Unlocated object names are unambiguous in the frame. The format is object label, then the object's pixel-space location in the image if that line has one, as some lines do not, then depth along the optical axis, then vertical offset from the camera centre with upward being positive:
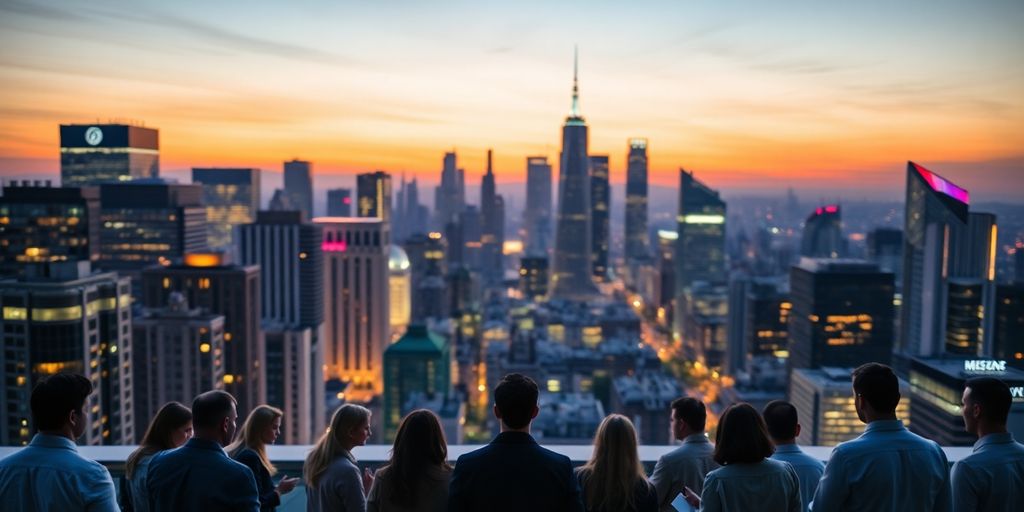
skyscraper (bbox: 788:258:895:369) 57.66 -7.46
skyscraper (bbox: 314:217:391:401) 76.12 -9.69
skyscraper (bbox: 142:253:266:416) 43.20 -5.42
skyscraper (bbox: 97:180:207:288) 67.06 -2.23
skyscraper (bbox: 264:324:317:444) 49.56 -11.06
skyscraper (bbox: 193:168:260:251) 117.00 +0.25
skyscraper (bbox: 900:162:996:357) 50.22 -3.05
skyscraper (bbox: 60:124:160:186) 74.69 +4.35
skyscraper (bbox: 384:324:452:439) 53.59 -11.65
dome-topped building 91.50 -9.84
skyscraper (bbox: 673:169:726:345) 119.75 -4.16
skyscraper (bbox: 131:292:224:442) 37.94 -7.31
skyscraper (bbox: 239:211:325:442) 69.62 -5.38
